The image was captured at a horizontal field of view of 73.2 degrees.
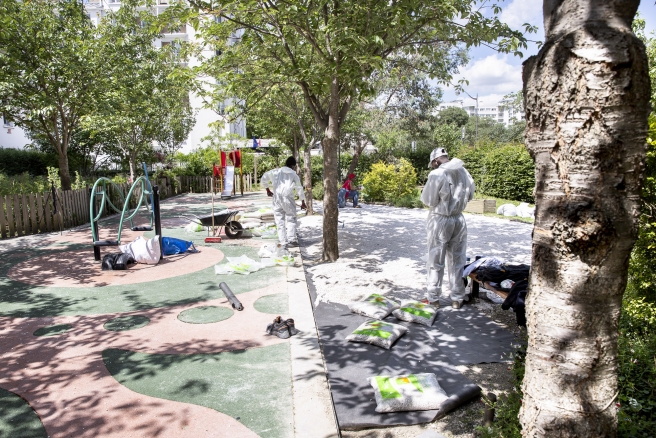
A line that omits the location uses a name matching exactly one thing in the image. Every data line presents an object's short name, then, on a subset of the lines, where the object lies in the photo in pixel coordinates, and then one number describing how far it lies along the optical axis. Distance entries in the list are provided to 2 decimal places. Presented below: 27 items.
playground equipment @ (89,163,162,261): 7.94
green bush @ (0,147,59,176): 21.64
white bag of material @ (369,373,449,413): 3.21
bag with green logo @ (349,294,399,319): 5.03
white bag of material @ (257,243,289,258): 8.25
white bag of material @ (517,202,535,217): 14.16
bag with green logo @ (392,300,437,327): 4.87
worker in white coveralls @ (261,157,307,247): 8.98
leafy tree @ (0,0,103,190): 10.79
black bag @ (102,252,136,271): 7.47
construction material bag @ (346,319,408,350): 4.25
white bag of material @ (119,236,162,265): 7.91
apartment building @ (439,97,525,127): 168.75
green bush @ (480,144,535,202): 18.17
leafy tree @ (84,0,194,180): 12.70
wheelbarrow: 10.42
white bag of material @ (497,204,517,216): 14.46
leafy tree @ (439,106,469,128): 71.19
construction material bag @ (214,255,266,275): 7.26
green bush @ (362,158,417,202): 18.67
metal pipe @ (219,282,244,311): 5.48
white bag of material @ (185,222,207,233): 11.69
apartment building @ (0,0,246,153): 27.94
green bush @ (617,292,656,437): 2.52
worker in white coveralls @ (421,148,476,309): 5.33
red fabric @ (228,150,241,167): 21.52
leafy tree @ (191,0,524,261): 6.58
